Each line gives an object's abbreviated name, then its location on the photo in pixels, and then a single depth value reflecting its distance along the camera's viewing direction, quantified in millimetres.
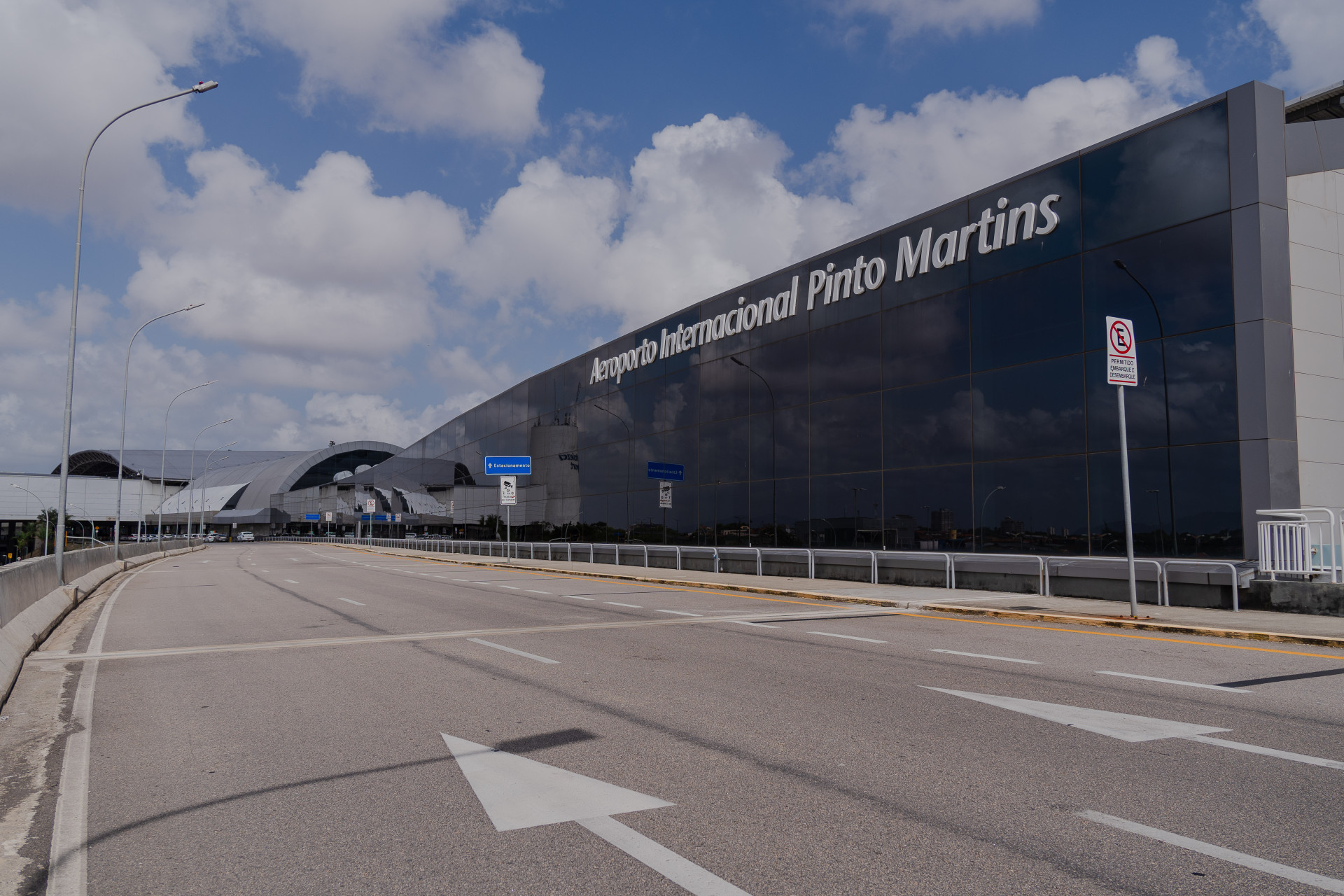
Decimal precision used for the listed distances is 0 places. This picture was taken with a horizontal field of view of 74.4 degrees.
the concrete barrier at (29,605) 10305
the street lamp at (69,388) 19406
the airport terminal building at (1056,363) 18188
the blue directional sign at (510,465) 49906
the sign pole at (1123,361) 13906
